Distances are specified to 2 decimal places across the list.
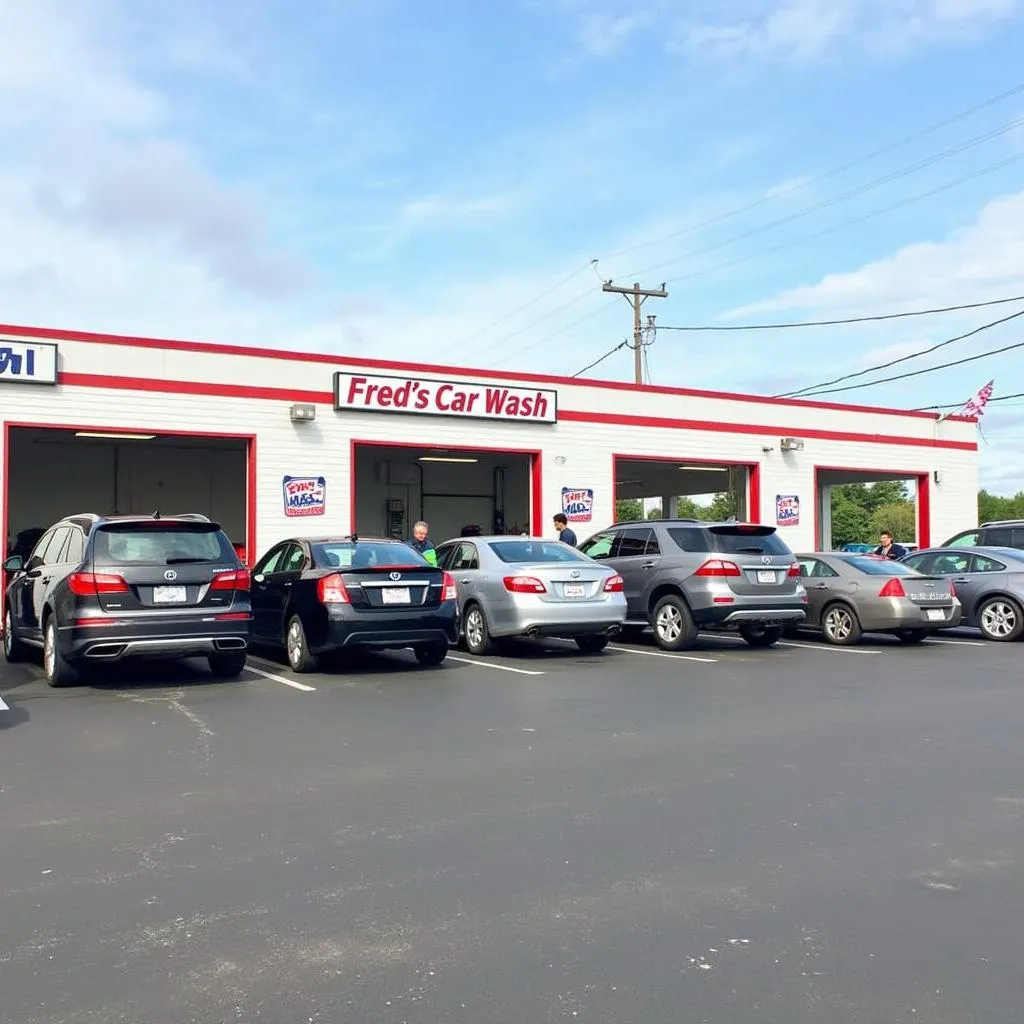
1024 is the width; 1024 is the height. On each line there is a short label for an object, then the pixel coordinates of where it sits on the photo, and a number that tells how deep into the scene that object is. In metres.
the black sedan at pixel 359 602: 11.21
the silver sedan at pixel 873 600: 14.30
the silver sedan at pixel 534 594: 12.59
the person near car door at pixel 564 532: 17.11
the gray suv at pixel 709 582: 13.50
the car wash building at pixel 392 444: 17.55
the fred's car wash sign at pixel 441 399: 19.42
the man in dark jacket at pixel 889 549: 20.53
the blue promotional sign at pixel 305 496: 18.83
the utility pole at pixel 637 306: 36.50
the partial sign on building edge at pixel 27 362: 16.39
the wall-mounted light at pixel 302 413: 18.67
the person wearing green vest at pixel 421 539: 15.86
